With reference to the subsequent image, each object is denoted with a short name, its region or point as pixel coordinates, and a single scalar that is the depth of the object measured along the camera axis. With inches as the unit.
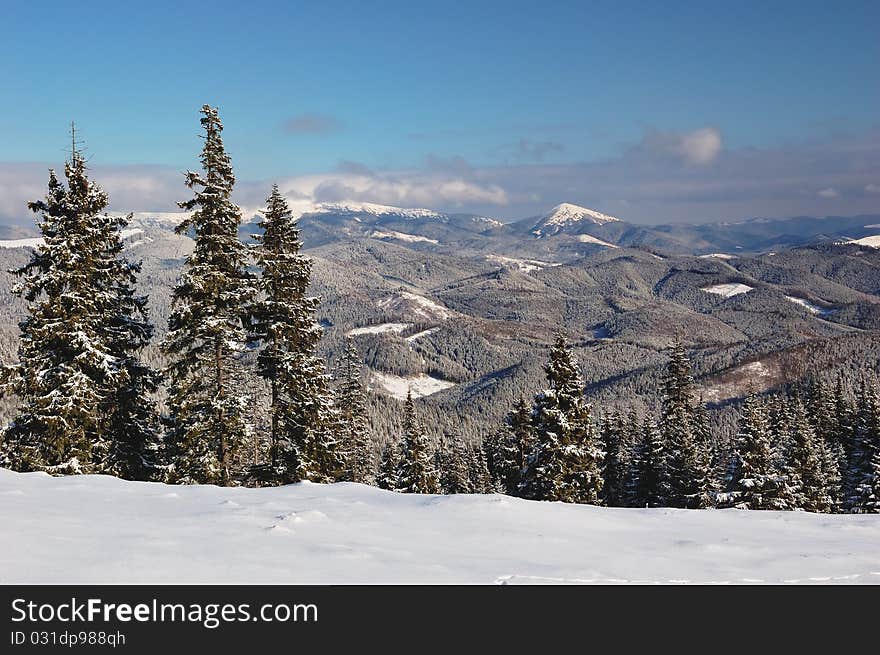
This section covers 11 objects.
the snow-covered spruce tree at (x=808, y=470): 1515.7
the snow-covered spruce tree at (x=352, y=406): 1613.7
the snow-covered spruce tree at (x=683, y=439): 1547.7
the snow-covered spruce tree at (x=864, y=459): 1523.1
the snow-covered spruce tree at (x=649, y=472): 1686.8
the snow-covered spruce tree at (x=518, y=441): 1451.8
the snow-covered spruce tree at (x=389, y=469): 1638.4
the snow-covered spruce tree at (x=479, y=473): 2354.8
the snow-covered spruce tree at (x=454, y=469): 2158.0
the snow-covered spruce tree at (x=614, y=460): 1938.0
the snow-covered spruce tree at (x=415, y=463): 1515.7
